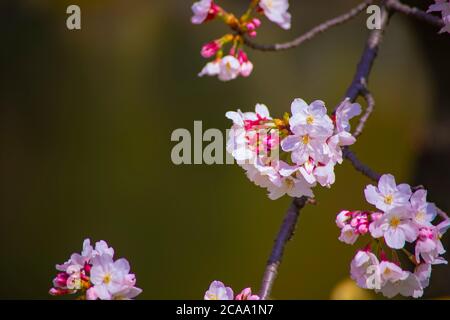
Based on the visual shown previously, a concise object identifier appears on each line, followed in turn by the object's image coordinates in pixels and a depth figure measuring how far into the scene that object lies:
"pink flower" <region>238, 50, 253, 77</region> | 1.47
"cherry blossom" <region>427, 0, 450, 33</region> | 1.43
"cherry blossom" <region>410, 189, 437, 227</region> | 1.34
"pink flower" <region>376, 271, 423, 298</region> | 1.36
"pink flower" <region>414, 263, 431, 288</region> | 1.36
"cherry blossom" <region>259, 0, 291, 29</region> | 1.44
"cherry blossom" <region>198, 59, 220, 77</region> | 1.45
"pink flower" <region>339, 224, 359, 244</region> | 1.35
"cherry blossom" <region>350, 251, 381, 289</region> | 1.36
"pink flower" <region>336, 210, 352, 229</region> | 1.36
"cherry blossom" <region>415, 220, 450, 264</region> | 1.34
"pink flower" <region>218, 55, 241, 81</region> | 1.46
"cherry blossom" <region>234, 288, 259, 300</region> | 1.36
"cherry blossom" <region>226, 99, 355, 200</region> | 1.33
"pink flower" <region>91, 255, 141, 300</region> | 1.34
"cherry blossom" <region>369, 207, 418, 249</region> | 1.33
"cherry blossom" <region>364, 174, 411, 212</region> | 1.34
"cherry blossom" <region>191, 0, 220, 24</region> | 1.43
